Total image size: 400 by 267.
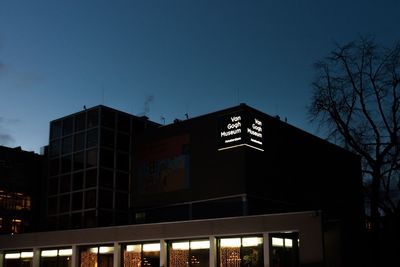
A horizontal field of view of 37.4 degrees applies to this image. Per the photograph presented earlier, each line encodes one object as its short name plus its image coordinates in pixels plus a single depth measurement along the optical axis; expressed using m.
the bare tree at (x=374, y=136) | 35.47
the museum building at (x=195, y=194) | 32.78
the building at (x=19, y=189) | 49.81
